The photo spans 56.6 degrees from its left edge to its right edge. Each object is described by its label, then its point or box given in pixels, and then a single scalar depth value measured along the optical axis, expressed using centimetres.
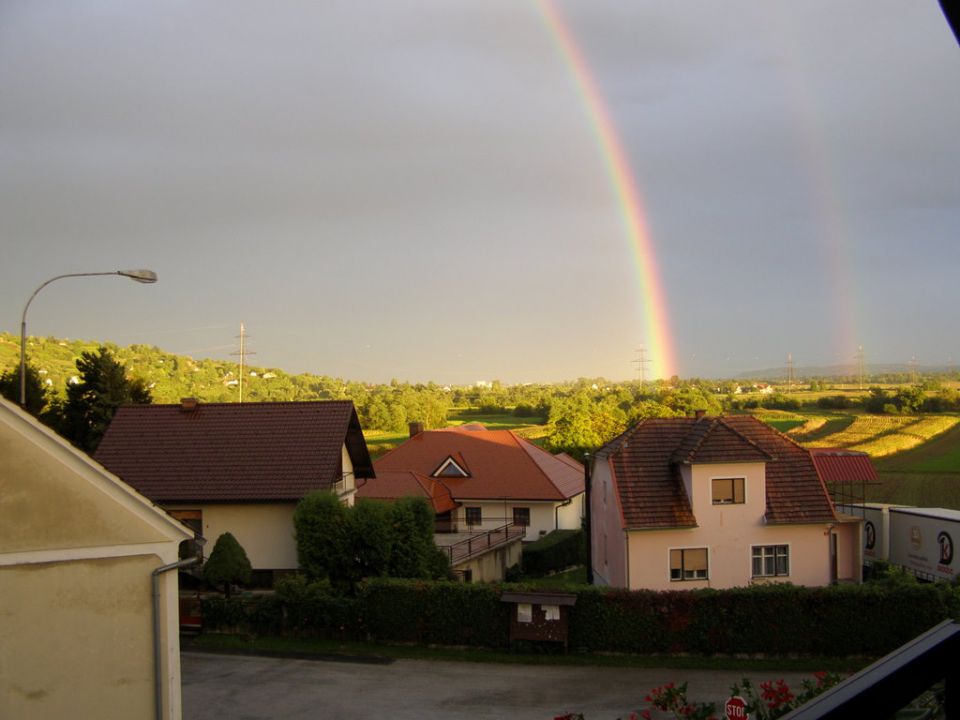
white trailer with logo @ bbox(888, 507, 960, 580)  3200
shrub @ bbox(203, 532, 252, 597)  2889
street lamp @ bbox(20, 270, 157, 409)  2230
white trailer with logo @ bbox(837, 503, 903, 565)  3612
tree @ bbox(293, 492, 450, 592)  2936
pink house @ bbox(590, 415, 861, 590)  3114
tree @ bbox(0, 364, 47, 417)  4134
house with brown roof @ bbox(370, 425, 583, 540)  4984
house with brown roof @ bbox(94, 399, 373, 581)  3195
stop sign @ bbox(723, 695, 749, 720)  1205
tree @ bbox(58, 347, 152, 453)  4591
